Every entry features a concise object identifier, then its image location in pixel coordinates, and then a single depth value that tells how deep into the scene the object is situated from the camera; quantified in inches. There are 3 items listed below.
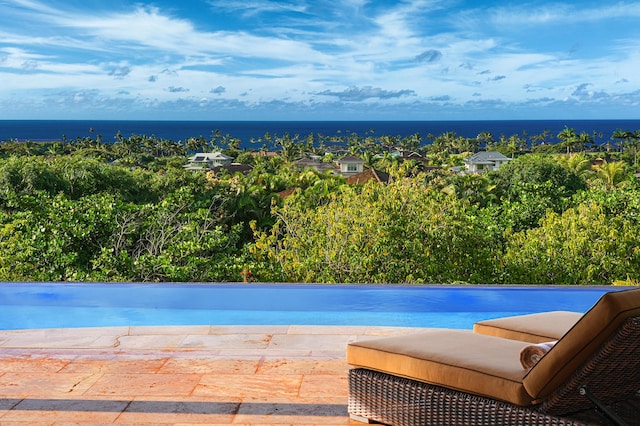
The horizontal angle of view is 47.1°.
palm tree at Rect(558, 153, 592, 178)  1861.7
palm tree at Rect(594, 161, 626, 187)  1711.4
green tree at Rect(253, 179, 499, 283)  316.8
